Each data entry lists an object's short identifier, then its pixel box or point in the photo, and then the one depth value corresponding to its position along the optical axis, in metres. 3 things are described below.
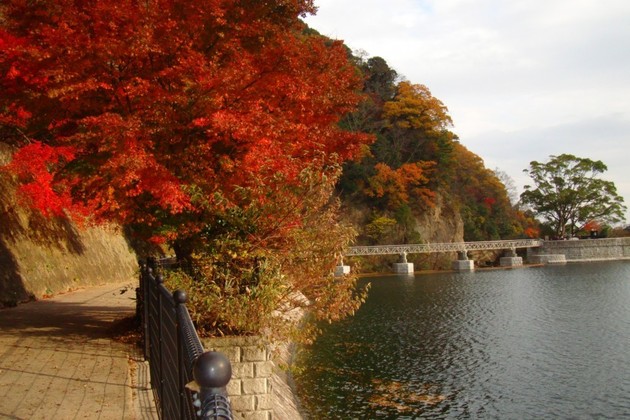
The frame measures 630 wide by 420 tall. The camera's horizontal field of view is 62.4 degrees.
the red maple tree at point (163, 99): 7.85
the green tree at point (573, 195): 61.97
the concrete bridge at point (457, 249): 50.72
